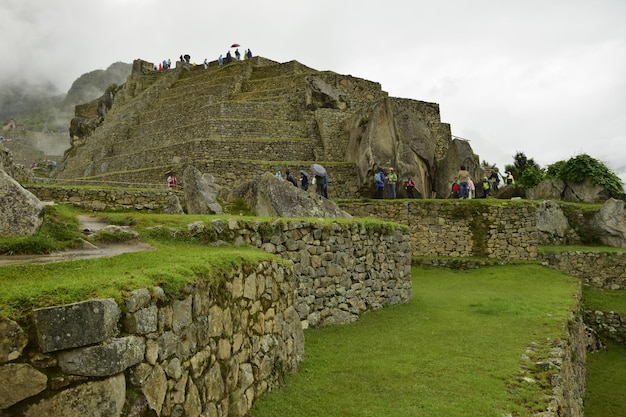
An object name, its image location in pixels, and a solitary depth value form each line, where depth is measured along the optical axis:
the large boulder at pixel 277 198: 11.27
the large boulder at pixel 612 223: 22.09
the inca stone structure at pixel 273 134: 25.62
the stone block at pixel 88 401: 3.13
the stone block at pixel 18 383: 3.03
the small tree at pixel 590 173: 25.84
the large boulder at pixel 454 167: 26.56
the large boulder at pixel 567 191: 26.03
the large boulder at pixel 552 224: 21.92
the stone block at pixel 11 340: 3.05
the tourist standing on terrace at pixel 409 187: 24.38
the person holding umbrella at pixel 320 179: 21.45
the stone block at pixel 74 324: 3.21
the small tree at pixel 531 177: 27.83
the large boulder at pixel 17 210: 5.77
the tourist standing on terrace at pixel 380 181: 23.75
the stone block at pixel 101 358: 3.26
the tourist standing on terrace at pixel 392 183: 23.34
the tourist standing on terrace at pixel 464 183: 22.98
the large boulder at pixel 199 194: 11.62
